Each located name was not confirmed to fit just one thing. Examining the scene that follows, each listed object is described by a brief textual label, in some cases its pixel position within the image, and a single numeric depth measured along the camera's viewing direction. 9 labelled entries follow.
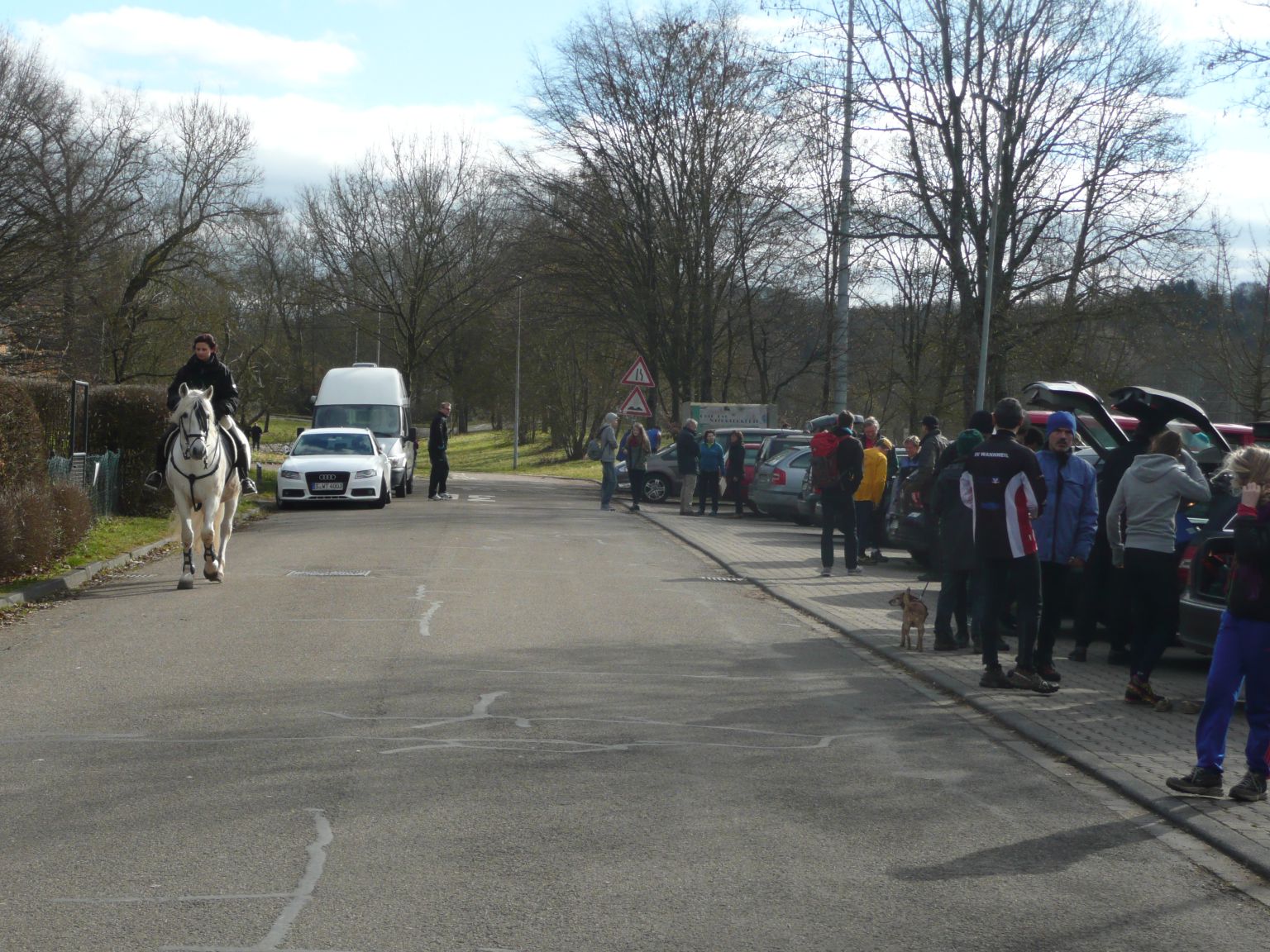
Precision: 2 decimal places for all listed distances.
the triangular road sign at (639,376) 34.22
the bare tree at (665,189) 41.19
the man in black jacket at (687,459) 28.16
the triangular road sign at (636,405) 33.22
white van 31.70
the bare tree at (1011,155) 29.27
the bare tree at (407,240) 54.53
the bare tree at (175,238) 42.06
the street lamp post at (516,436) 56.87
